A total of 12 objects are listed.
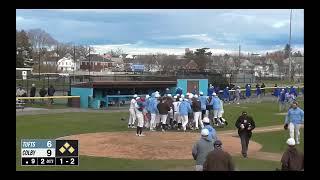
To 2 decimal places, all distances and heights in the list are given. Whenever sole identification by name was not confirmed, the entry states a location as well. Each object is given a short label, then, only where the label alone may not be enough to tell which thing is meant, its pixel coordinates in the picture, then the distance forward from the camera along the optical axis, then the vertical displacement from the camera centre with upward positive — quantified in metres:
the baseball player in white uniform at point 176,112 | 22.37 -1.58
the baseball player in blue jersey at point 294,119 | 17.36 -1.46
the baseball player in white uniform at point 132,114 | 21.94 -1.67
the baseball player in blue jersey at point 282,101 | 31.48 -1.46
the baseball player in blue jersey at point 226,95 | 36.17 -1.24
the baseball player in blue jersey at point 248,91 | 37.50 -0.95
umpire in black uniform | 15.42 -1.58
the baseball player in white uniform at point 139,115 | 20.41 -1.58
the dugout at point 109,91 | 32.34 -0.87
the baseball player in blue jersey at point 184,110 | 21.81 -1.43
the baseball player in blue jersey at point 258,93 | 39.67 -1.17
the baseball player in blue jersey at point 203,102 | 22.92 -1.12
